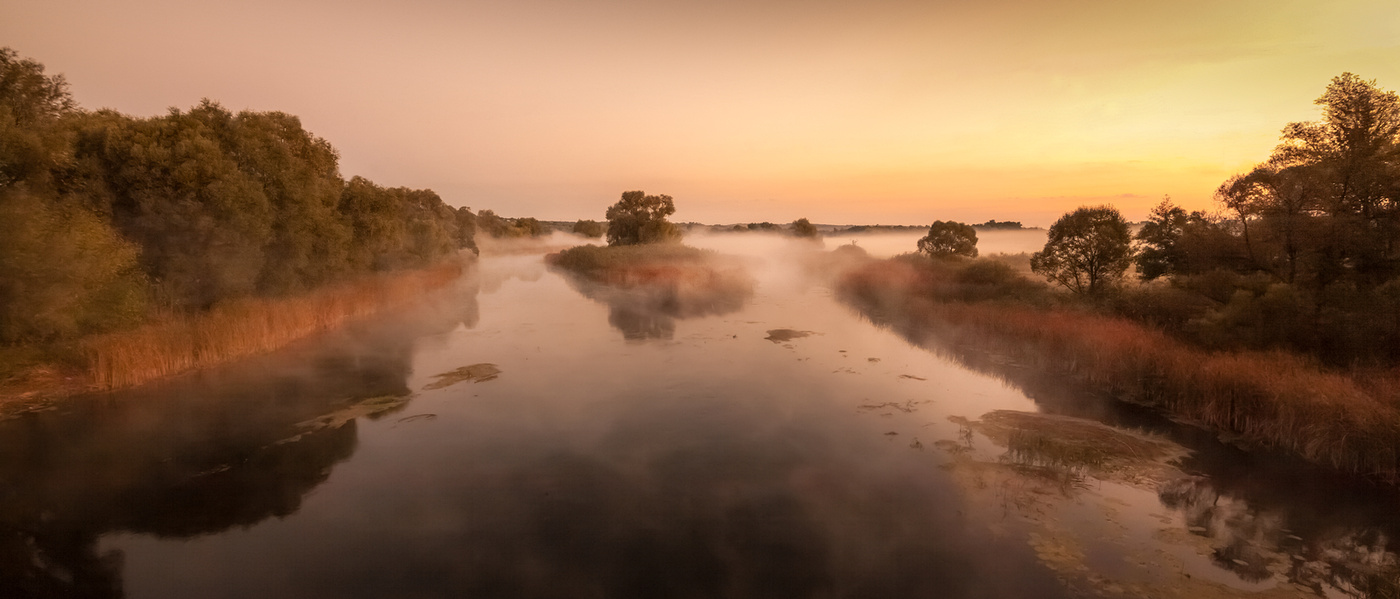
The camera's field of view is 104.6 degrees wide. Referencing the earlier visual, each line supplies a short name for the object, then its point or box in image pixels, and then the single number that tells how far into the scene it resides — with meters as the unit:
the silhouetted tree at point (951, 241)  40.56
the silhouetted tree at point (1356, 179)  13.20
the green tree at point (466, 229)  78.95
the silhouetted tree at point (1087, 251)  21.53
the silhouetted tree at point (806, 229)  95.88
